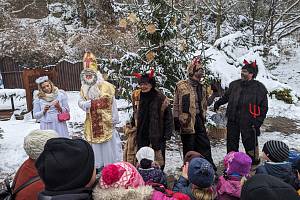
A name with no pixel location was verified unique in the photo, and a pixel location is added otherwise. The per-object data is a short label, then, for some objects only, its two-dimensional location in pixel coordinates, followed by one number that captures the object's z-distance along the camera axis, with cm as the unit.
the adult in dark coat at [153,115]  493
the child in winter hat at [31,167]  260
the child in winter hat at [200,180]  287
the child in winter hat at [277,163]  323
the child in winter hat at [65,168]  211
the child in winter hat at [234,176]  321
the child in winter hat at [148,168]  331
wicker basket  747
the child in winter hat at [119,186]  216
